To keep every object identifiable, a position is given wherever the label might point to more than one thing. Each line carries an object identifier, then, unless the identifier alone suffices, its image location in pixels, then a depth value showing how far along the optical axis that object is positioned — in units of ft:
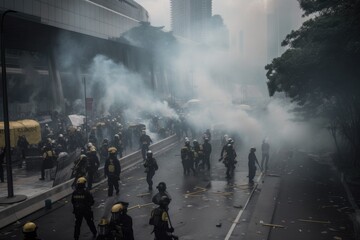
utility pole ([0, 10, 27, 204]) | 41.27
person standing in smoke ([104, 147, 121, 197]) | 44.93
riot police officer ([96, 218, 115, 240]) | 21.11
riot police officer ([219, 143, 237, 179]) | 56.08
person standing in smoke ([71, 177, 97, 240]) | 30.81
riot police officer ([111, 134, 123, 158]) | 65.46
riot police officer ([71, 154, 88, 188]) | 44.07
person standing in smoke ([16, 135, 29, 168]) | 66.49
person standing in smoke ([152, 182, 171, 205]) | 27.96
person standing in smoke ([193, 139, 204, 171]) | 61.11
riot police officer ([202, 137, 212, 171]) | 62.34
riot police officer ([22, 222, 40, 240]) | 20.68
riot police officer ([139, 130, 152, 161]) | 66.33
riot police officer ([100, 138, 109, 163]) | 59.36
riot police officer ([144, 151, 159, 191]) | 48.80
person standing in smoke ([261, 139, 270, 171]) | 61.62
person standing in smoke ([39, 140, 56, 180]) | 53.67
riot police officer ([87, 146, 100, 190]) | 47.78
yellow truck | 67.77
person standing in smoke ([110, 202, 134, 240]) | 21.22
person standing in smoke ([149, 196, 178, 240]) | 23.97
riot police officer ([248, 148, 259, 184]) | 53.16
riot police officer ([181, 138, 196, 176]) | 58.90
